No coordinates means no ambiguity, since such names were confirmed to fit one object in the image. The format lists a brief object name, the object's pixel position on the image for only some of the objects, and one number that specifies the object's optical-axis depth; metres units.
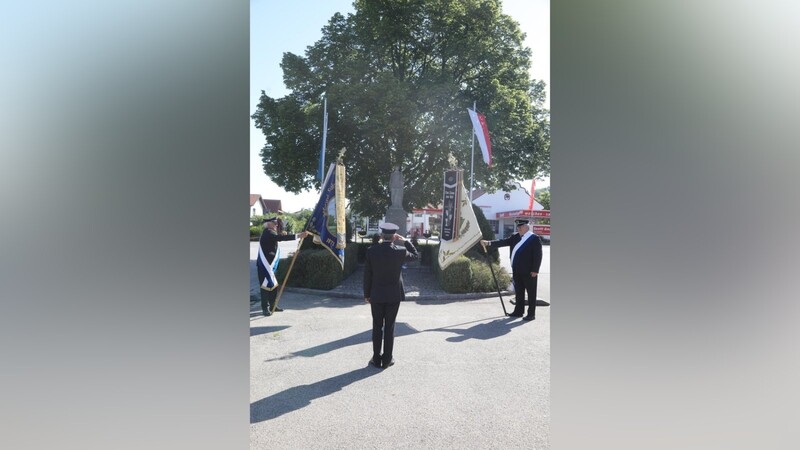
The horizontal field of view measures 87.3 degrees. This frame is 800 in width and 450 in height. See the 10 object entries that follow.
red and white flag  12.00
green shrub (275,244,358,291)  10.44
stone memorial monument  15.83
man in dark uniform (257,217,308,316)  8.00
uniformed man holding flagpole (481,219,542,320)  7.84
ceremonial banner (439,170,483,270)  8.00
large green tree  14.98
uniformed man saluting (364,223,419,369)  5.20
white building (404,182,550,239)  40.94
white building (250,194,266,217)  54.30
